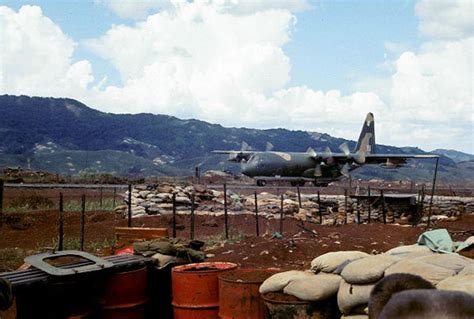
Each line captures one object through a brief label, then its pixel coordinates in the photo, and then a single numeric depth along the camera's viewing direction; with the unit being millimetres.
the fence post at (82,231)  13416
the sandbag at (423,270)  4953
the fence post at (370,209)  21786
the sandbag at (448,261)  5285
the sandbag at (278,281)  6117
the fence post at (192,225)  13864
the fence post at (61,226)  12508
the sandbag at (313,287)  5891
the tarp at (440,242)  7066
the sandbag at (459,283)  4344
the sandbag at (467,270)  5012
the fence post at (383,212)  21938
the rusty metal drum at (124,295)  6648
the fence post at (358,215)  22725
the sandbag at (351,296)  5473
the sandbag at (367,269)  5531
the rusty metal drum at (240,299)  6324
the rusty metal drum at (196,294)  6727
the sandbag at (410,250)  6805
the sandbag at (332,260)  6371
